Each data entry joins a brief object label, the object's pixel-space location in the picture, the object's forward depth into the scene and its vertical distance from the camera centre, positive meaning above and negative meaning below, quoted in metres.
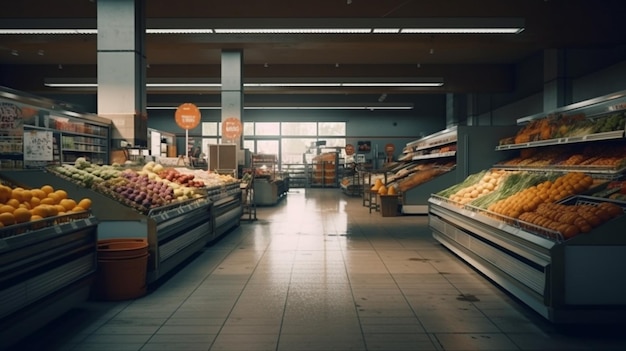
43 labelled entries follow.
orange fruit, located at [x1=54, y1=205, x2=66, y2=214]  3.68 -0.34
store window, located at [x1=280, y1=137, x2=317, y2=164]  26.69 +1.12
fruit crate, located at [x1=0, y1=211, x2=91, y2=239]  2.89 -0.41
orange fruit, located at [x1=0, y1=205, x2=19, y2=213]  3.14 -0.29
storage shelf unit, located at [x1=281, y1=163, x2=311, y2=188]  26.11 -0.44
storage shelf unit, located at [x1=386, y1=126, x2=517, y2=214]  8.80 +0.15
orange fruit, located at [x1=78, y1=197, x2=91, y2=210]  4.03 -0.33
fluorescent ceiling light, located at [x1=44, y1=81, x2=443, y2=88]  16.75 +3.05
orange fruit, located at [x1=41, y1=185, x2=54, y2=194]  4.06 -0.20
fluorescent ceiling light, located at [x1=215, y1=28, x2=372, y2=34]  10.32 +3.11
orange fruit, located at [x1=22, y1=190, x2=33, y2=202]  3.69 -0.23
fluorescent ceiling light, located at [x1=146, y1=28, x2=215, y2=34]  10.38 +3.12
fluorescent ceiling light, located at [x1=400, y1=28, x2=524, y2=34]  10.21 +3.09
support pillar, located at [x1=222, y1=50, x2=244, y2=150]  12.80 +2.32
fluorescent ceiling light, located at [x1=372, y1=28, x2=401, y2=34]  10.26 +3.10
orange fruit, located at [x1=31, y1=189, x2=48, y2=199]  3.87 -0.23
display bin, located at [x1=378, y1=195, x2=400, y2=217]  10.91 -0.89
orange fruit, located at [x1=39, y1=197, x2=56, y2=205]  3.78 -0.28
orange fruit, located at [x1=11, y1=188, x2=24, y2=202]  3.61 -0.22
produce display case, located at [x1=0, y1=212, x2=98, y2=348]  2.76 -0.71
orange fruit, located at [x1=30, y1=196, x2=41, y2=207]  3.68 -0.28
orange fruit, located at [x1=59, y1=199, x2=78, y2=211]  3.87 -0.31
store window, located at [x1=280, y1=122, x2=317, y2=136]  26.59 +2.21
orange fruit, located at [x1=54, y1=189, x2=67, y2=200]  4.01 -0.24
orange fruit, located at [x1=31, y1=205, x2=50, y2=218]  3.41 -0.33
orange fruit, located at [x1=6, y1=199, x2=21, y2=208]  3.38 -0.27
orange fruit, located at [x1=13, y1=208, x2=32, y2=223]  3.15 -0.33
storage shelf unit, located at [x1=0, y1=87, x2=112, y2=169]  6.69 +0.78
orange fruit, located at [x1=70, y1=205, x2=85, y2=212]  3.87 -0.36
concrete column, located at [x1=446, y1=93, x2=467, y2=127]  22.51 +2.92
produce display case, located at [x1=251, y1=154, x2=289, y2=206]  14.07 -0.42
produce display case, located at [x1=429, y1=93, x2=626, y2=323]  3.24 -0.65
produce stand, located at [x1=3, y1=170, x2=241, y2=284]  4.49 -0.57
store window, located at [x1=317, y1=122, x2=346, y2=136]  26.56 +2.27
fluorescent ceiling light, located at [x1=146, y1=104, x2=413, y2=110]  23.20 +3.10
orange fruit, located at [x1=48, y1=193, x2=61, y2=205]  3.94 -0.26
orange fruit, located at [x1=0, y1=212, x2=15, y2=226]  2.99 -0.34
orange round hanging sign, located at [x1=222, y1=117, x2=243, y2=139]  11.84 +1.01
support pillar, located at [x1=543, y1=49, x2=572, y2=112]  12.84 +2.43
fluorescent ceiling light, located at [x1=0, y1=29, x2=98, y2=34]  10.51 +3.20
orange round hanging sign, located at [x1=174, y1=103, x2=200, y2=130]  9.38 +1.04
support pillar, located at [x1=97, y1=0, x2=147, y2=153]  7.53 +1.67
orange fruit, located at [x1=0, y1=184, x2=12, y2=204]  3.49 -0.21
